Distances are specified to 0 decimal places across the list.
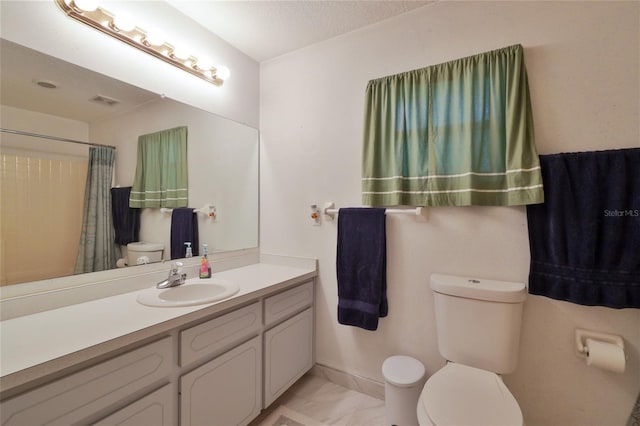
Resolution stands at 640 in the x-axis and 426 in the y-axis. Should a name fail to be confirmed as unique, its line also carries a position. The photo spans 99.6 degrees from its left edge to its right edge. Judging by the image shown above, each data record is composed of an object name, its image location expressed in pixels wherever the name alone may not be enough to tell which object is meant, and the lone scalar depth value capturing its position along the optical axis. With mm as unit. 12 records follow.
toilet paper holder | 1206
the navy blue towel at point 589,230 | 1161
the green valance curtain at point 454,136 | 1332
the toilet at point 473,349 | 1044
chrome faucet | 1471
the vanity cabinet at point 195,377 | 836
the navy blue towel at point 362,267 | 1671
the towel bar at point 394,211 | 1567
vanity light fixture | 1221
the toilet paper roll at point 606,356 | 1139
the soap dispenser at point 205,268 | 1703
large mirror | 1102
